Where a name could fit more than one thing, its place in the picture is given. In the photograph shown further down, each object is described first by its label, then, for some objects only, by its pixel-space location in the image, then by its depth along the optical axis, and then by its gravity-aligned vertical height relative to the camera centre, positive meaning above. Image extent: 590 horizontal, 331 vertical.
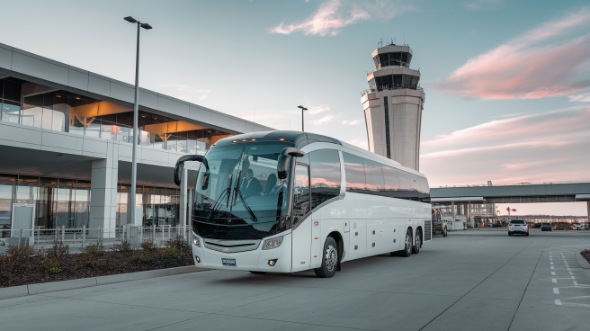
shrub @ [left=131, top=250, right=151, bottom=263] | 14.80 -1.37
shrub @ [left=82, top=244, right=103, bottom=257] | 14.72 -1.18
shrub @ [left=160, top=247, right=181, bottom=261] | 15.64 -1.37
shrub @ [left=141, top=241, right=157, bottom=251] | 16.88 -1.18
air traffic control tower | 95.06 +21.92
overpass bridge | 75.94 +3.11
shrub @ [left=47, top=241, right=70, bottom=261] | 13.96 -1.17
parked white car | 46.19 -1.54
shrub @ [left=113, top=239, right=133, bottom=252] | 16.81 -1.21
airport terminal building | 23.72 +4.26
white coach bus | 11.13 +0.19
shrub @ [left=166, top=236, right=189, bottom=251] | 17.58 -1.17
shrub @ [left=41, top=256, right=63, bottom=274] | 12.18 -1.37
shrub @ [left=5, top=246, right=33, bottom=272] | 12.02 -1.18
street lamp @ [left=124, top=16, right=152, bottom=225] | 23.73 +4.53
